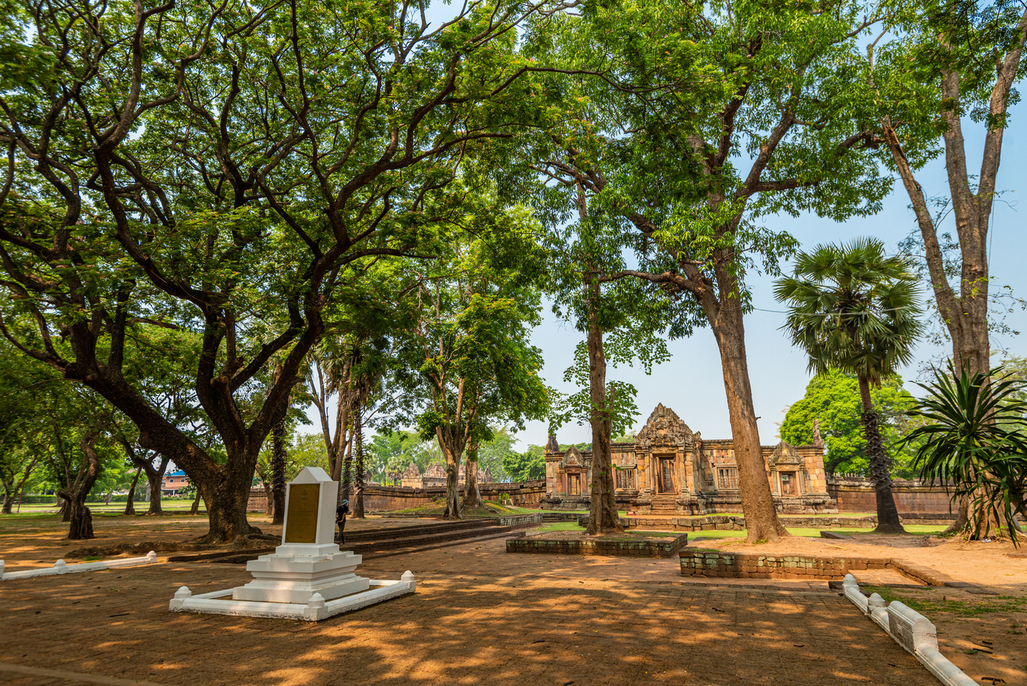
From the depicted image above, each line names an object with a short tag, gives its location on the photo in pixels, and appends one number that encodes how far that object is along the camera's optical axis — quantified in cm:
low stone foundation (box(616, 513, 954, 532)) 2125
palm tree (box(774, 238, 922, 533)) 1903
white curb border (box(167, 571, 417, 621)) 620
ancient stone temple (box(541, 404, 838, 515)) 2870
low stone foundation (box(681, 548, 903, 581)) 950
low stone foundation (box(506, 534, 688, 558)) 1330
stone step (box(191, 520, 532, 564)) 1139
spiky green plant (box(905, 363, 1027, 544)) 705
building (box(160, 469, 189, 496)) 10774
